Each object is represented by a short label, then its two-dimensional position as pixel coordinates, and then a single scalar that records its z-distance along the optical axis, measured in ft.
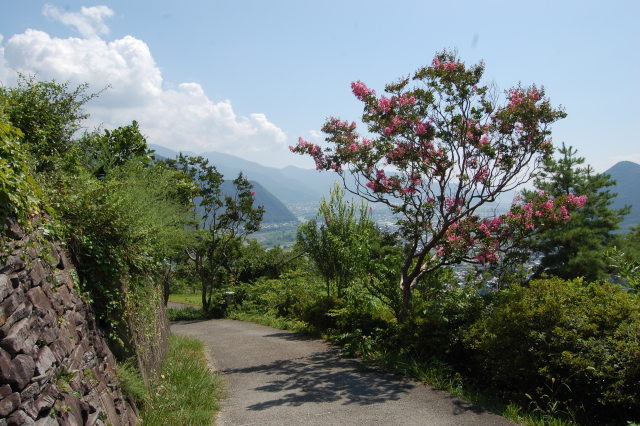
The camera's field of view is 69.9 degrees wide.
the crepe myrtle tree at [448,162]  25.13
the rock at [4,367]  8.33
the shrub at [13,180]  9.64
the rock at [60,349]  10.59
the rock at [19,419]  8.17
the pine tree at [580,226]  53.72
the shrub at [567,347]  15.21
